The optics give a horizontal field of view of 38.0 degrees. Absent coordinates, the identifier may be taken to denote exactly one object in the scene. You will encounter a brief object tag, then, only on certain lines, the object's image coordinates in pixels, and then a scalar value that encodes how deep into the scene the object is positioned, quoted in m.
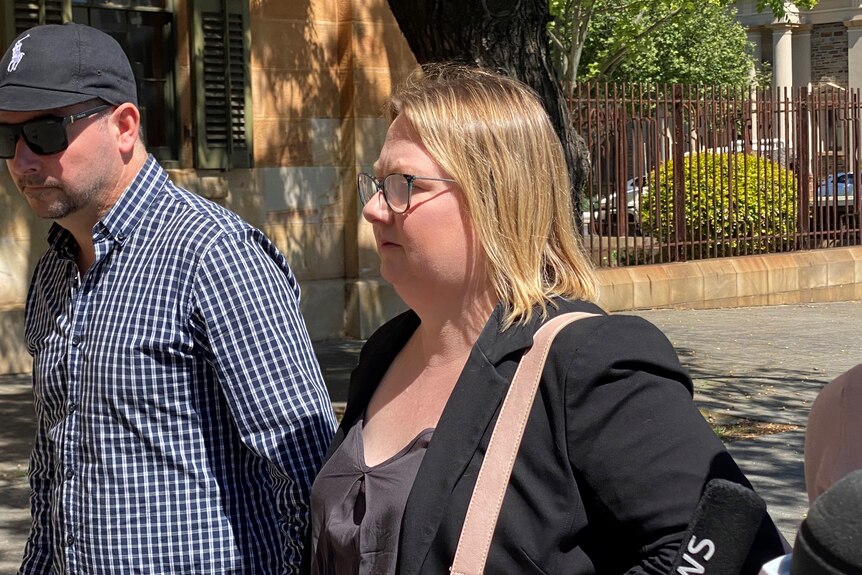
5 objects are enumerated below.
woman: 1.78
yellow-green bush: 14.98
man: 2.35
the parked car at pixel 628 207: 13.86
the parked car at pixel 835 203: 16.58
